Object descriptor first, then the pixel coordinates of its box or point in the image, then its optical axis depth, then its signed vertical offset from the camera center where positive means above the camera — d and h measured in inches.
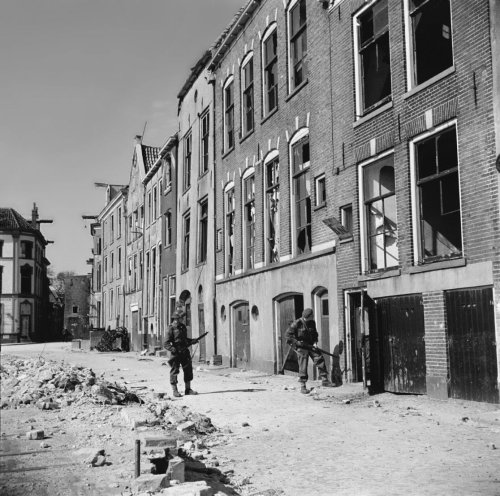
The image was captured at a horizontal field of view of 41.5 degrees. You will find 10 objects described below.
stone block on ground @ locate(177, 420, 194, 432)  372.8 -53.9
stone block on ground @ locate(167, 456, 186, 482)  251.6 -53.0
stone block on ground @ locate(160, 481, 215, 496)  223.3 -54.5
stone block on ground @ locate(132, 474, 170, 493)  242.4 -56.0
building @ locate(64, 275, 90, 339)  3105.3 +170.2
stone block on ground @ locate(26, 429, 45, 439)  384.2 -58.5
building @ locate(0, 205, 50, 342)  2783.0 +235.1
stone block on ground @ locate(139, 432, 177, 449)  295.6 -49.3
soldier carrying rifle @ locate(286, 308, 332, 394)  556.1 -10.2
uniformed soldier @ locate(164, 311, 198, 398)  564.1 -20.5
